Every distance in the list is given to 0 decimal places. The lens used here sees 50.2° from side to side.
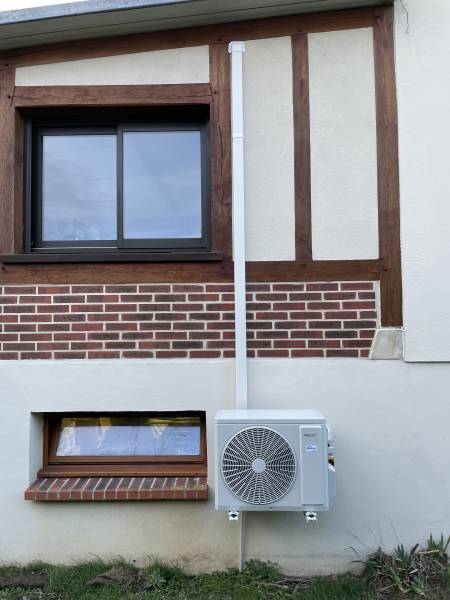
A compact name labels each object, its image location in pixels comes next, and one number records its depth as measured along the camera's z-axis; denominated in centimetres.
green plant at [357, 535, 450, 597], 309
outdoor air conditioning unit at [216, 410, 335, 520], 298
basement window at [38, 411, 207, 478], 355
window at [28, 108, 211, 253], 374
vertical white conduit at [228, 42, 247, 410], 338
